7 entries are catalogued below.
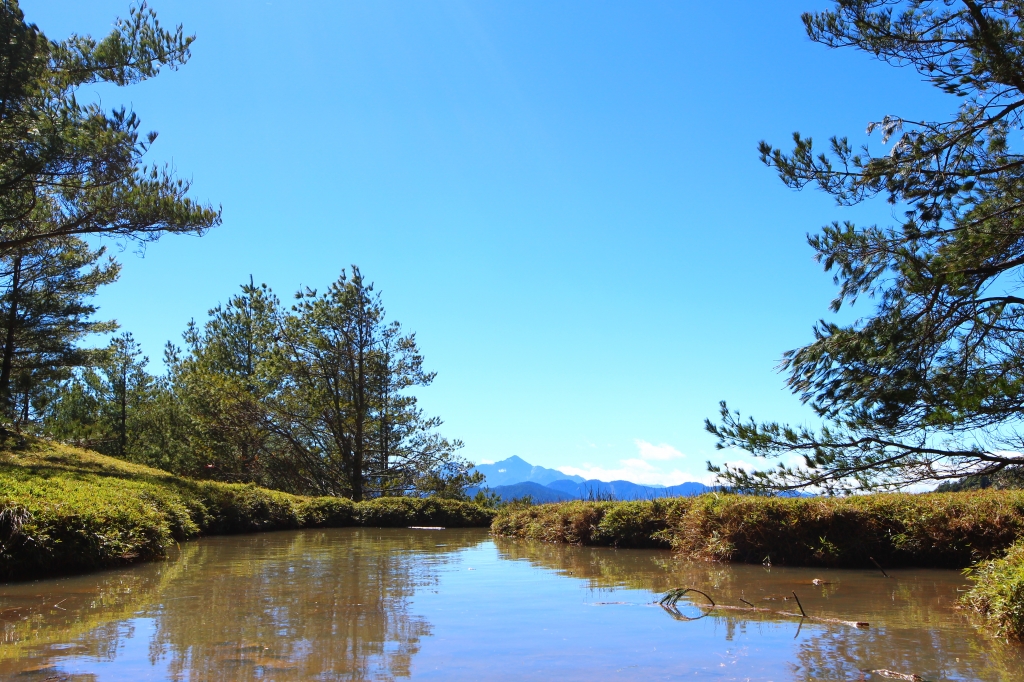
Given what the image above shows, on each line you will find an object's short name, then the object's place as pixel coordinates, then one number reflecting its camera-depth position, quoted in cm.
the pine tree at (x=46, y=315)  2194
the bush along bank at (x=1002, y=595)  487
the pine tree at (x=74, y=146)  1293
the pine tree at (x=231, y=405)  2912
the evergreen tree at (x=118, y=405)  3434
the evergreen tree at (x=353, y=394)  2908
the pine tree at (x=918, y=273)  692
